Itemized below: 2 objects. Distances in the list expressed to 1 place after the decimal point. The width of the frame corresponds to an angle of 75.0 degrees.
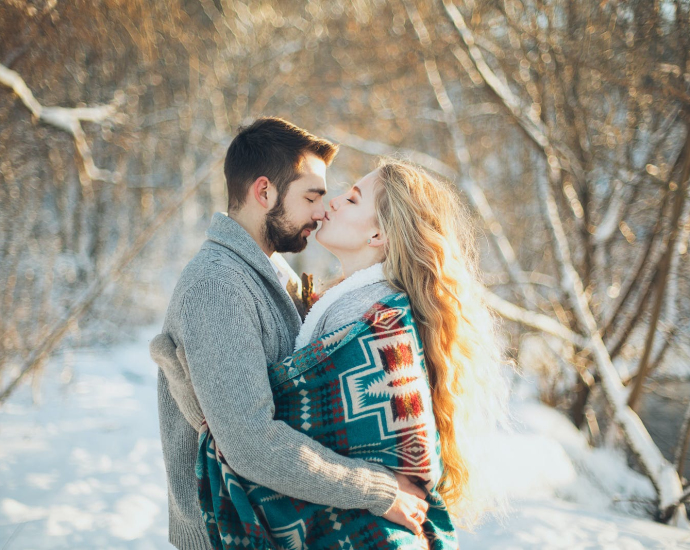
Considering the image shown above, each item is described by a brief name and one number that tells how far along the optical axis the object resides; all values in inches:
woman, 51.8
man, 48.3
